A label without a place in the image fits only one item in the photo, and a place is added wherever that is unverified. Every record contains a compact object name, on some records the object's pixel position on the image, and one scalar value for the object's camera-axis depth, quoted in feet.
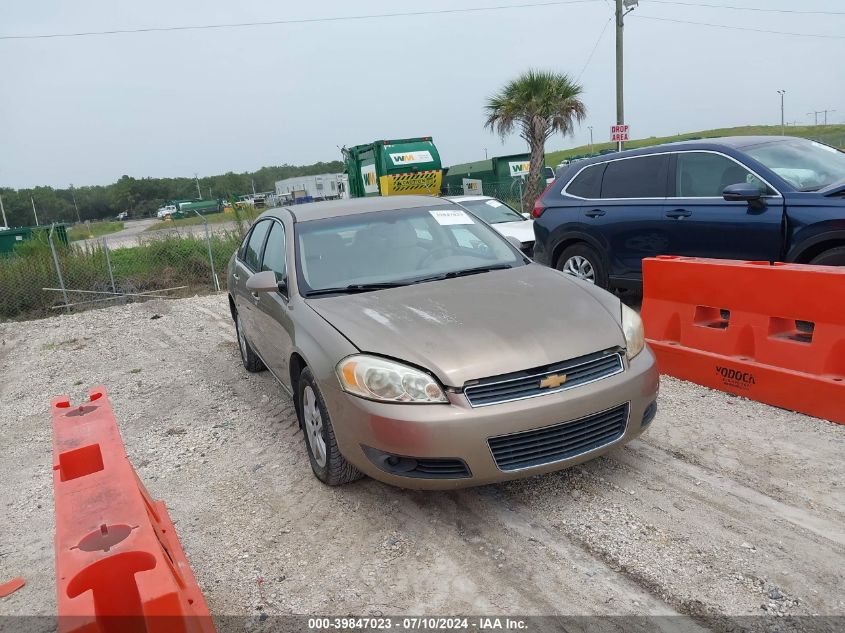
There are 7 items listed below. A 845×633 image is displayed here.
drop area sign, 57.11
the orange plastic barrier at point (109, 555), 5.60
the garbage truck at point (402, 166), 68.33
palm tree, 61.57
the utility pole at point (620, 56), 61.05
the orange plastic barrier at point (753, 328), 13.67
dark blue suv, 17.84
